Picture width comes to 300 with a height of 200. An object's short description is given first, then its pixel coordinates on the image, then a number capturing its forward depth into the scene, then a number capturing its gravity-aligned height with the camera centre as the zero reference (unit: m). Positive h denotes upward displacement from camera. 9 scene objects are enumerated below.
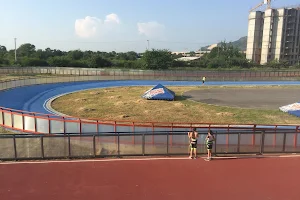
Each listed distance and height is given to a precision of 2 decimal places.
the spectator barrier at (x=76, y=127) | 14.81 -3.91
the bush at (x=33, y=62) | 93.51 +1.01
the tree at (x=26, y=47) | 166.24 +11.08
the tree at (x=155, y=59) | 77.88 +2.35
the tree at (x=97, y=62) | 89.13 +1.40
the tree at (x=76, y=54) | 117.73 +5.04
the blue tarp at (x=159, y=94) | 37.59 -3.65
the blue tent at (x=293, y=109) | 28.60 -4.11
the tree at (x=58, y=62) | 90.88 +1.14
